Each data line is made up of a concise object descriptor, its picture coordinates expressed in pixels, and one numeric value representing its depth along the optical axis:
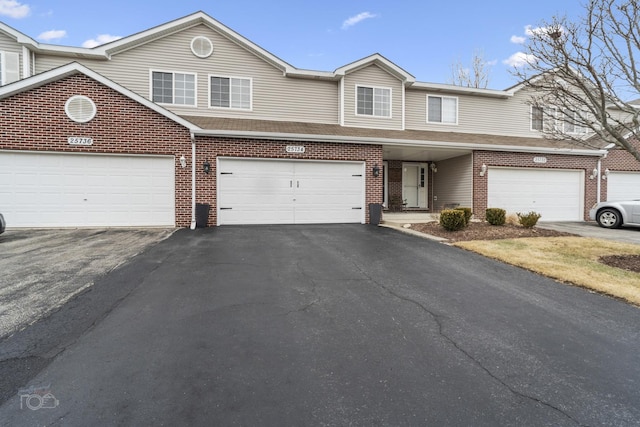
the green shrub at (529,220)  9.86
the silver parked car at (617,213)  11.00
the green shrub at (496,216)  10.31
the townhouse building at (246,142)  9.83
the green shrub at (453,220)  9.47
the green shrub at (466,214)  9.76
